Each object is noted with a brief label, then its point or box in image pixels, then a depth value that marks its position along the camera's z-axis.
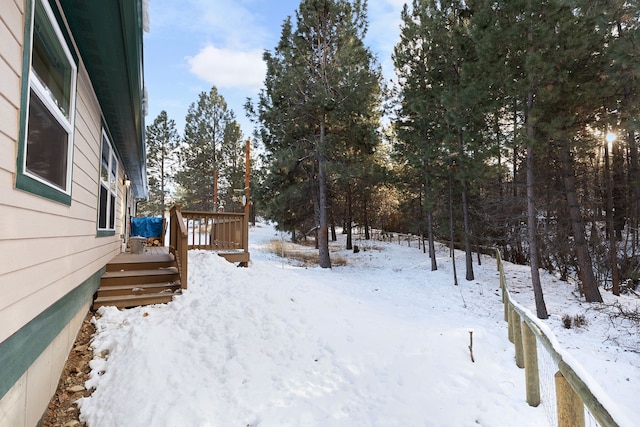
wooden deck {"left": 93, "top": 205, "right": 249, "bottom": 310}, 4.55
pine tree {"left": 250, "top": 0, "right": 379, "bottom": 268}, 11.41
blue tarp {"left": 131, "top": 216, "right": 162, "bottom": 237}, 12.23
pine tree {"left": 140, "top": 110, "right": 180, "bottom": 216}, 26.34
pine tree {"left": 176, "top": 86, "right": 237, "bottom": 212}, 23.76
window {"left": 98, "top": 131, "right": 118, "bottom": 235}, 5.00
